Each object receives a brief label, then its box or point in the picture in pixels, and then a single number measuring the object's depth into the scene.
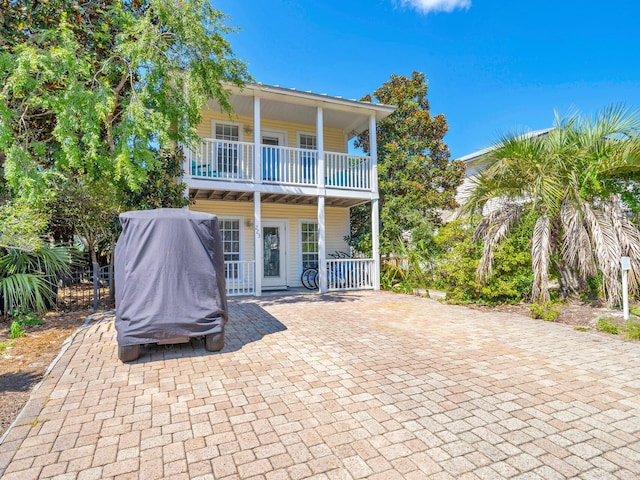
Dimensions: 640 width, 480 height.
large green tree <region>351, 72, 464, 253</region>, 11.75
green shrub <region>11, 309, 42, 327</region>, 6.04
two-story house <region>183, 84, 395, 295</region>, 9.59
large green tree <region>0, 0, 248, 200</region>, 5.73
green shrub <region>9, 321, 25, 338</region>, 5.35
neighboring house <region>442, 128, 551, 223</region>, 7.74
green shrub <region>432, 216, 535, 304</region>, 7.54
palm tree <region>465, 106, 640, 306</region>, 6.44
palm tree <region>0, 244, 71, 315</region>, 6.26
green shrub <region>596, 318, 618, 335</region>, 5.46
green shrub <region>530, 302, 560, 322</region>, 6.39
